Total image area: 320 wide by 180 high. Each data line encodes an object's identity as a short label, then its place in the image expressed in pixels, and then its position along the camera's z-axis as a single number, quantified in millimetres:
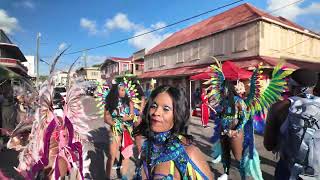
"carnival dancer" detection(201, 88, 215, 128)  8053
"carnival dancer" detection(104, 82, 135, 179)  3451
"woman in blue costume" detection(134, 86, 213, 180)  1237
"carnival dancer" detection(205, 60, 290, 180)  3174
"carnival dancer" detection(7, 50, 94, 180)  1623
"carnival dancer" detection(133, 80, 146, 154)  4153
